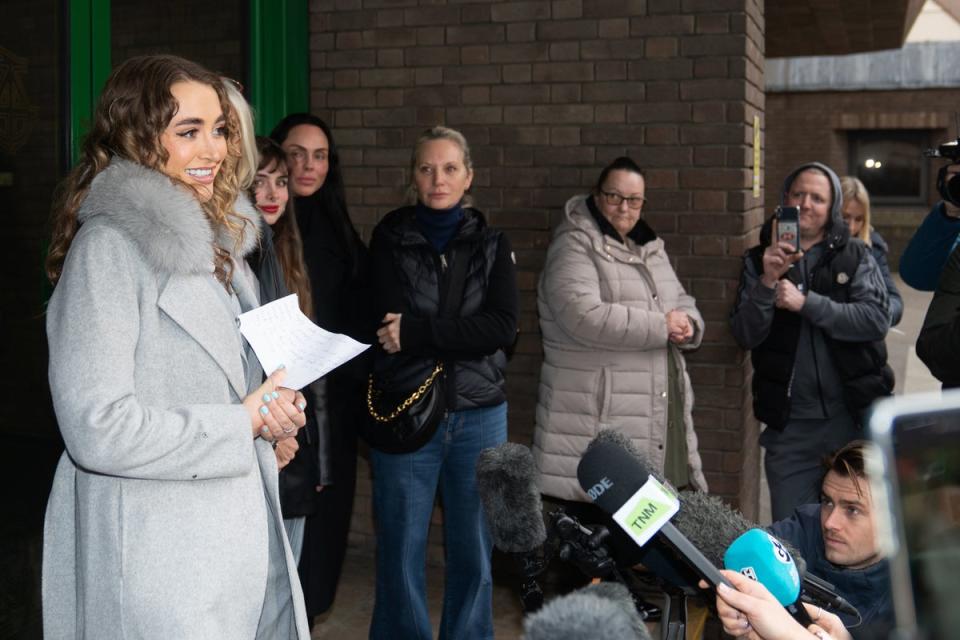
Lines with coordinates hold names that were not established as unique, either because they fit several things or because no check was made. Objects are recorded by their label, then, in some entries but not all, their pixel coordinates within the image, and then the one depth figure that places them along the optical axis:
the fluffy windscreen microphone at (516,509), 1.99
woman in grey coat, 2.06
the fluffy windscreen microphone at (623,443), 1.86
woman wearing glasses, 4.32
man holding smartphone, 4.36
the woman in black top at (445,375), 3.88
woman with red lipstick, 3.12
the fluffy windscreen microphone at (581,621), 1.37
